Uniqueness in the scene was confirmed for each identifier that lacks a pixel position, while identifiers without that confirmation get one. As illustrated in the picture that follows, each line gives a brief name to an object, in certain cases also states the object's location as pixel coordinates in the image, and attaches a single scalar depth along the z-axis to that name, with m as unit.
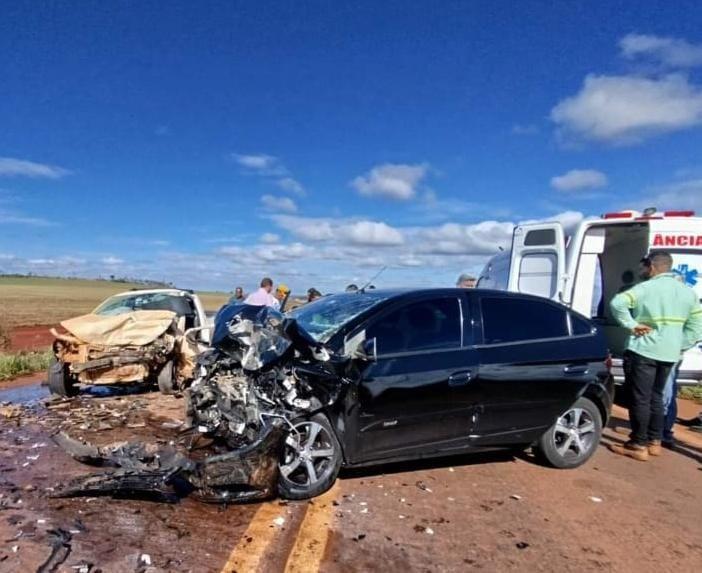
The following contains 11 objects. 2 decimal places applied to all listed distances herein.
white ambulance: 7.08
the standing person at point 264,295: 10.06
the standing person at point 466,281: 10.24
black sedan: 4.18
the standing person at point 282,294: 11.62
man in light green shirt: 5.50
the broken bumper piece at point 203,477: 3.69
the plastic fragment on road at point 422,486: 4.39
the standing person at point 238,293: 15.48
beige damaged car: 7.41
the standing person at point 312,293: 10.84
